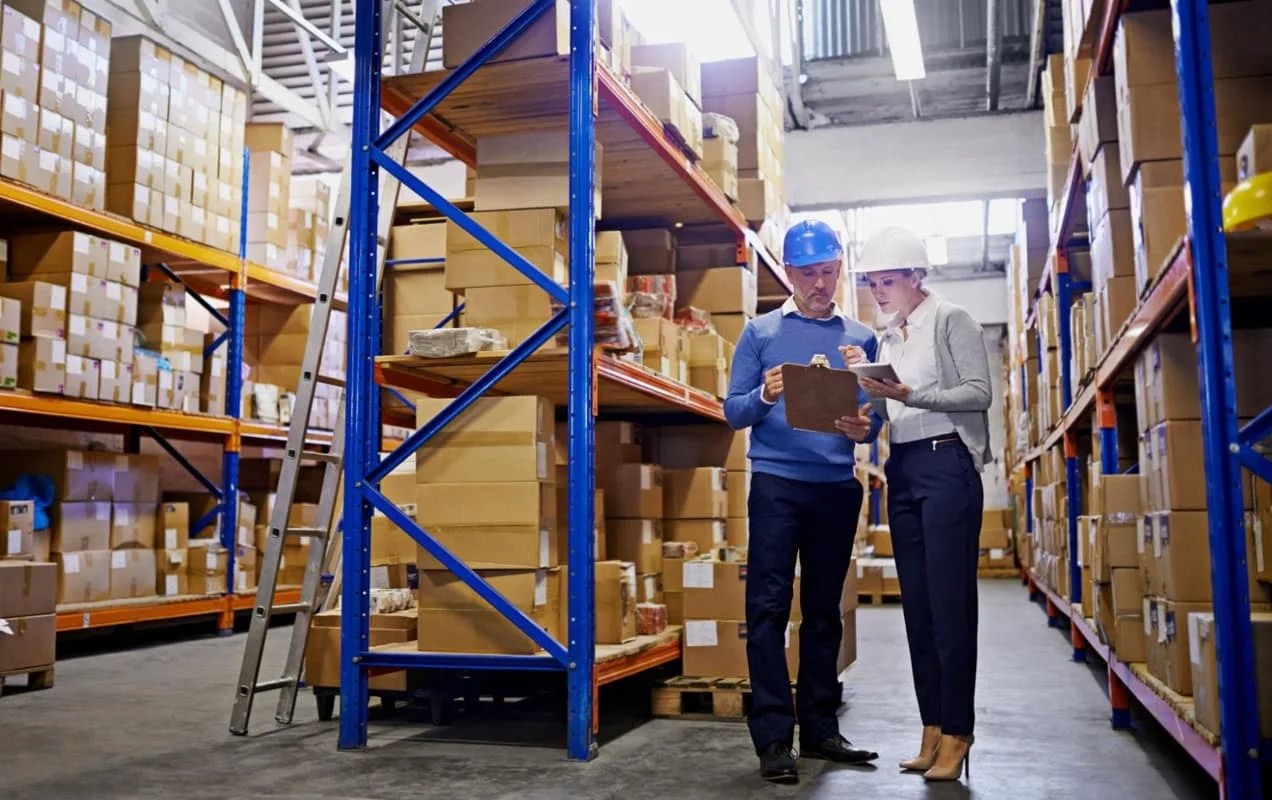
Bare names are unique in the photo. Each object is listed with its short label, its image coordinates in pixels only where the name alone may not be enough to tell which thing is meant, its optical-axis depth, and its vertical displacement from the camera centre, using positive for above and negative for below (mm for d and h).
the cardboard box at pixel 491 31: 4574 +1941
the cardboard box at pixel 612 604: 5262 -416
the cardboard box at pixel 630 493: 5973 +102
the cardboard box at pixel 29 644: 6059 -681
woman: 3826 +123
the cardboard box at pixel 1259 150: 3168 +986
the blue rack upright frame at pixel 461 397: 4363 +481
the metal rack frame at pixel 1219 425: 3021 +223
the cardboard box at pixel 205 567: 9141 -411
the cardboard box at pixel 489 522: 4547 -33
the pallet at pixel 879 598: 13414 -1029
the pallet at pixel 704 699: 5285 -863
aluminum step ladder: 4891 +12
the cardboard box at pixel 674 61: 6414 +2526
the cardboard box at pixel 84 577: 7832 -419
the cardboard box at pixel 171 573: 8828 -439
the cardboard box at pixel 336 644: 5098 -569
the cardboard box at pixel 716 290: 7039 +1357
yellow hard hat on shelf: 2996 +793
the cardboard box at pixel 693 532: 6434 -108
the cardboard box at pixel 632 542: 5910 -150
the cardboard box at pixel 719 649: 5477 -648
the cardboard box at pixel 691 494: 6445 +103
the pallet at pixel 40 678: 6297 -885
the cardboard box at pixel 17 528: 7363 -77
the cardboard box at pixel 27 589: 6148 -392
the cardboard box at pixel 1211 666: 3078 -434
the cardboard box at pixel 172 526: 8898 -81
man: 4016 +31
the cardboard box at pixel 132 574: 8305 -426
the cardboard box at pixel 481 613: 4555 -396
